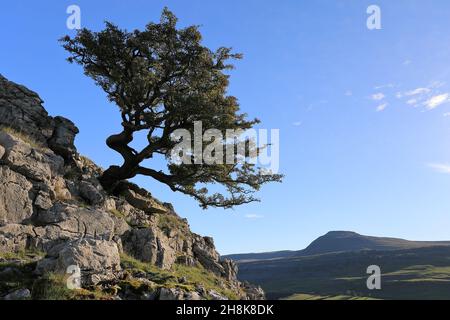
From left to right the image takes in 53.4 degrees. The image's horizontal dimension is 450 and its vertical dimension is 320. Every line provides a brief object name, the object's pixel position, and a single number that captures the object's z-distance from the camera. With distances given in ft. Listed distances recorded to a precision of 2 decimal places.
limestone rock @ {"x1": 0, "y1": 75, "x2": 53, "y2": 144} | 111.55
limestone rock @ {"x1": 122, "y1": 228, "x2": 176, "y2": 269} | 98.43
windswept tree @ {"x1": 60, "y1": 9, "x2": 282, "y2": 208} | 124.88
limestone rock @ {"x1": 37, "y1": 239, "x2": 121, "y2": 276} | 51.80
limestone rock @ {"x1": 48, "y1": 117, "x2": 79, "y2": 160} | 115.96
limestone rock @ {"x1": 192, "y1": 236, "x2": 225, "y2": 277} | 133.81
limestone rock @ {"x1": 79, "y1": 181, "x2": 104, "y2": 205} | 104.73
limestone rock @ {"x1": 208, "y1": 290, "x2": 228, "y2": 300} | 60.23
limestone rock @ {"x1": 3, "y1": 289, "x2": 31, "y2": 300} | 44.29
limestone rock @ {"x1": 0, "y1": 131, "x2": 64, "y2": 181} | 86.58
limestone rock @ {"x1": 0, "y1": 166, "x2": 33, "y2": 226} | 79.20
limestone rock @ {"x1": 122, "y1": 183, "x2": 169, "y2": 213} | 130.82
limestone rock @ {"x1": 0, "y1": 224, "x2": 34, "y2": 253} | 69.46
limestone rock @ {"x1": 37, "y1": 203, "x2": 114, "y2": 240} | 83.87
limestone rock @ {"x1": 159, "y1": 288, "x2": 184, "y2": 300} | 51.16
